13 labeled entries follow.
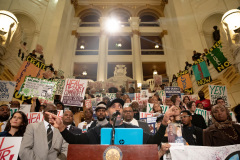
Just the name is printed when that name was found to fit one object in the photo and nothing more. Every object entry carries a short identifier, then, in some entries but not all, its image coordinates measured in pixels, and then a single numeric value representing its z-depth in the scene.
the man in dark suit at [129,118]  2.76
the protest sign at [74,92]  5.11
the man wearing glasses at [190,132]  2.77
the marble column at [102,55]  14.20
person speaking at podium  1.95
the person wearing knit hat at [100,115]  3.49
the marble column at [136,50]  14.13
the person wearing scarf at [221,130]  2.37
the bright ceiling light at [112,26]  16.59
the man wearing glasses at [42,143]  2.20
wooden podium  1.26
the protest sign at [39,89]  4.85
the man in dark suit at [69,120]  3.29
